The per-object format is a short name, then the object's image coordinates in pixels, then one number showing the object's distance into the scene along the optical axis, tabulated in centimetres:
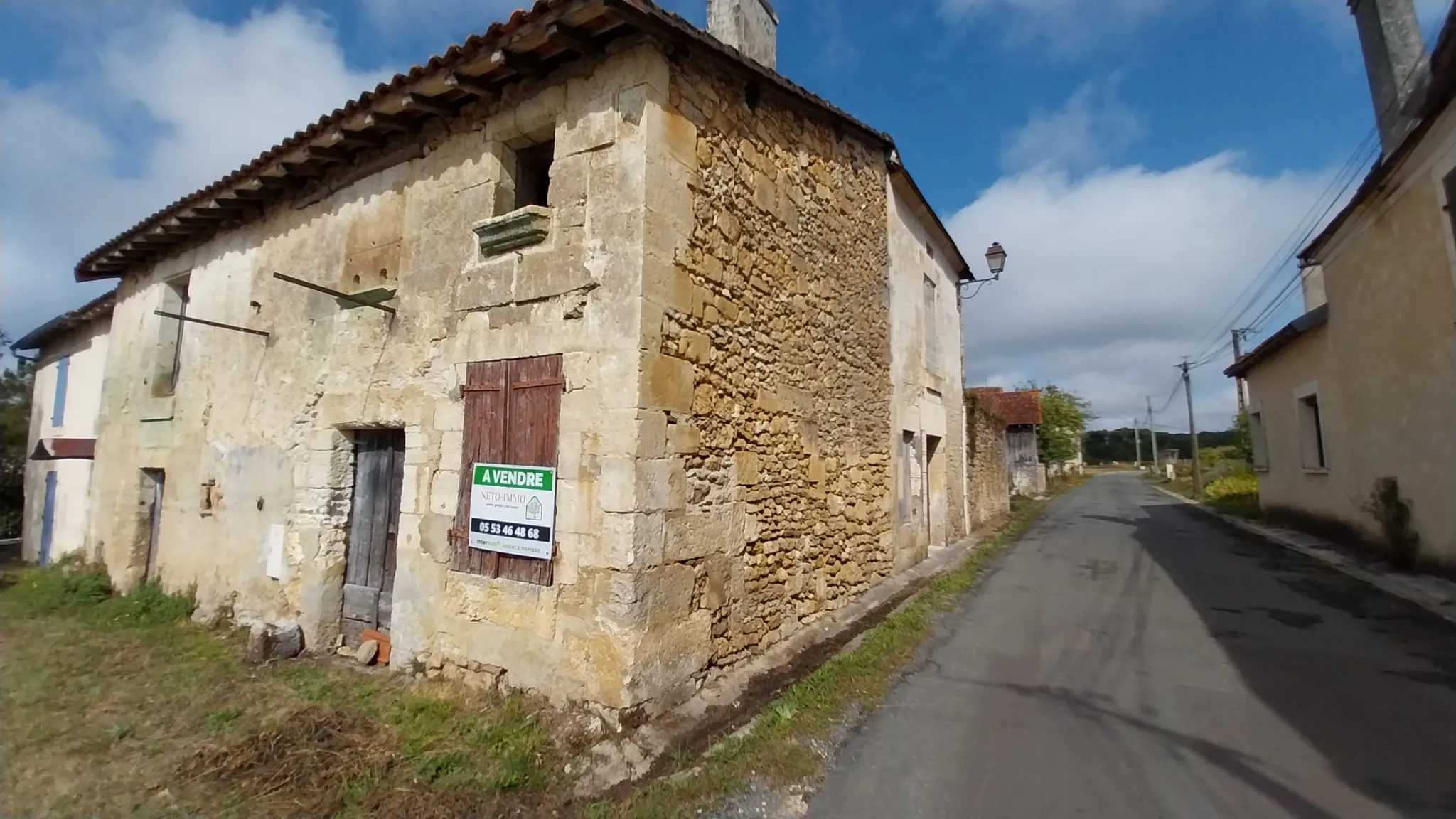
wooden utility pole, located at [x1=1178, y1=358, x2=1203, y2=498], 2463
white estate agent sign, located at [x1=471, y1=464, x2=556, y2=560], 450
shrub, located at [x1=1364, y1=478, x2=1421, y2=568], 792
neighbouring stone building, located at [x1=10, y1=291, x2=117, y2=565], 1093
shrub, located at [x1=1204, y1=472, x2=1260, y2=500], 1998
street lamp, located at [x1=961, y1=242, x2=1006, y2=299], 1241
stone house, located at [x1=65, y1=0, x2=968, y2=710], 441
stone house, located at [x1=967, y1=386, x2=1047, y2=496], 2475
